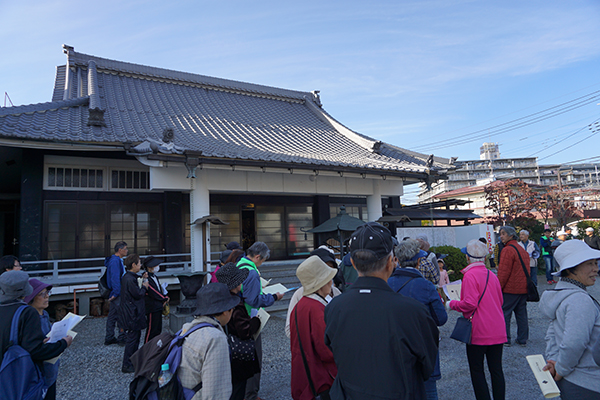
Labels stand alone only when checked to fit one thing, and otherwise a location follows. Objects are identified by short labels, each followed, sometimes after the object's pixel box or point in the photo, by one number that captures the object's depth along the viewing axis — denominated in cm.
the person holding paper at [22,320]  261
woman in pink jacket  342
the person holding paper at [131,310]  489
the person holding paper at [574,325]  226
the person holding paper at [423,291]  299
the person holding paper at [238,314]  326
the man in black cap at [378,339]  177
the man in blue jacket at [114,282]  632
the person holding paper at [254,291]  374
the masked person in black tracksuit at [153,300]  520
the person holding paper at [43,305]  299
